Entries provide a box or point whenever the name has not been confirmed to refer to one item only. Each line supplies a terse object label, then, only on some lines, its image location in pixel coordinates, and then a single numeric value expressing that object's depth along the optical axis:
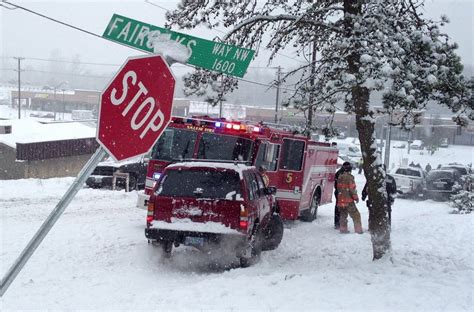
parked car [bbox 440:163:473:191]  19.13
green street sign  4.78
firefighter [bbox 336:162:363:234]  14.41
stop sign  3.61
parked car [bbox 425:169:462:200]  26.48
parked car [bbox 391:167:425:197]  26.78
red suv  9.19
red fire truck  12.53
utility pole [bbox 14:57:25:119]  72.59
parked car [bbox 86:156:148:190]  21.38
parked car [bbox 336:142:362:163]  53.31
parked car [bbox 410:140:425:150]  73.44
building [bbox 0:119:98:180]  27.59
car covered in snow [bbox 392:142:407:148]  74.56
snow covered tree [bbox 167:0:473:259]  7.53
